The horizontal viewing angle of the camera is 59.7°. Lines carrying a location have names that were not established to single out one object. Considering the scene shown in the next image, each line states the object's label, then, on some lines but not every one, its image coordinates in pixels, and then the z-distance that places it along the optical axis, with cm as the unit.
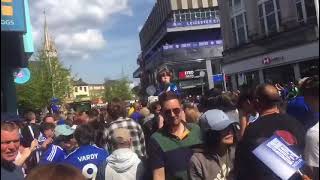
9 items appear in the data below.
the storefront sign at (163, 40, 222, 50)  4247
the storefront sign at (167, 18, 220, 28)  4399
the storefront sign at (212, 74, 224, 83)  3923
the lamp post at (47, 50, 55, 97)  2721
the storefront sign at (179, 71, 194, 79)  4334
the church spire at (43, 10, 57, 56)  2832
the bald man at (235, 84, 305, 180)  190
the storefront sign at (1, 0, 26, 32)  361
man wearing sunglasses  231
